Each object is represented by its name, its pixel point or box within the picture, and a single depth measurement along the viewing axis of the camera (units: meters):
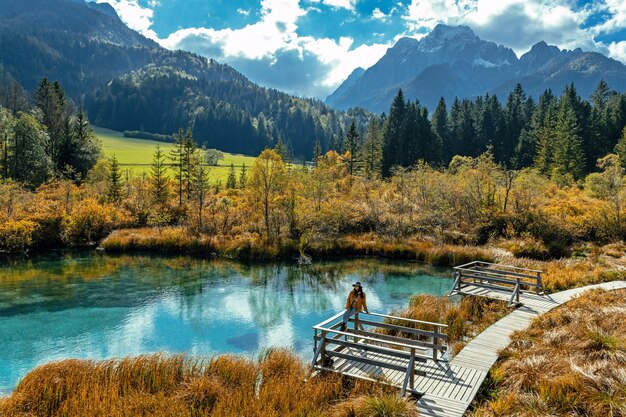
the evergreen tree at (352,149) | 81.44
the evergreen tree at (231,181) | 77.19
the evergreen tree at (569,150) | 68.50
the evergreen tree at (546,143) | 75.00
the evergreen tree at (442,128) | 91.49
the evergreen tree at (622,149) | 65.26
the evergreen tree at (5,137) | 56.72
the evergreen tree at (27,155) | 56.94
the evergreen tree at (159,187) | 53.29
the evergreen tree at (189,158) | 58.36
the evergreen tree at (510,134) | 92.56
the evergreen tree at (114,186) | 51.75
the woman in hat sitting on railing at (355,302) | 14.35
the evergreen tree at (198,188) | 44.05
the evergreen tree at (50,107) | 72.62
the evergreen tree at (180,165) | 57.90
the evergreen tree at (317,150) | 97.50
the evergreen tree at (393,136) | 84.31
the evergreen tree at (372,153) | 84.99
